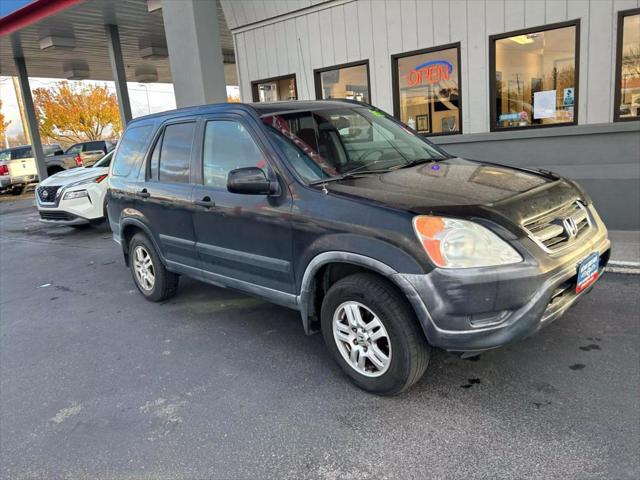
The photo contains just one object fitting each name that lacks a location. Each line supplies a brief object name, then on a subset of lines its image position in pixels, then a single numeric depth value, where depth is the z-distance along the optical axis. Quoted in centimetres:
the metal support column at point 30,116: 1734
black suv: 278
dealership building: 687
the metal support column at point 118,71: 1344
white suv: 953
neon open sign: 821
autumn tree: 3997
